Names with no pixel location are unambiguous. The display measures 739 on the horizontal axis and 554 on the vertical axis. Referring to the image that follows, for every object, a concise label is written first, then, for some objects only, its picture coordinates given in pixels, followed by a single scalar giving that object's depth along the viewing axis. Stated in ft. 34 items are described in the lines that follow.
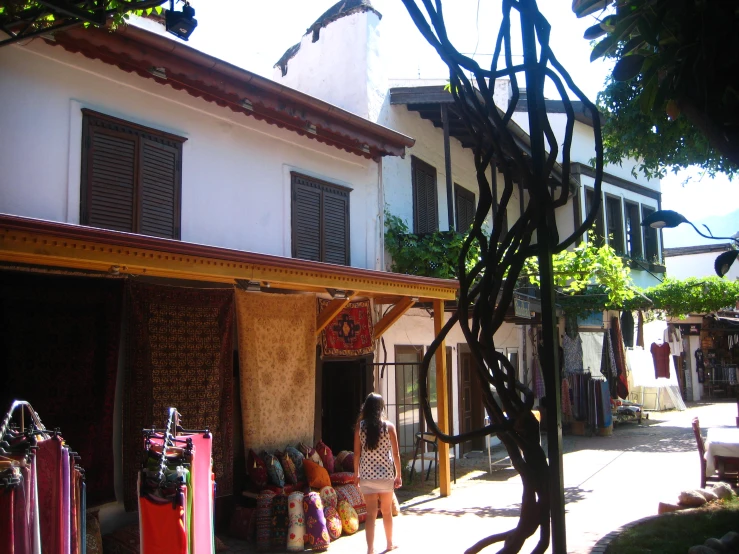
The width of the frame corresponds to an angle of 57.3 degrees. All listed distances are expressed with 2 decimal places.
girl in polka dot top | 22.56
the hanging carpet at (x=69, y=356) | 18.92
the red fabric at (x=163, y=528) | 13.17
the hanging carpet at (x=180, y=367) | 22.06
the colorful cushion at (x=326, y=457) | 28.12
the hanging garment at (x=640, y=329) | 59.47
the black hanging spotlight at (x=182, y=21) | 17.60
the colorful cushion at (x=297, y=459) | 26.45
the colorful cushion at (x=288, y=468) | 25.99
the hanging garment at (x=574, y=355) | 55.72
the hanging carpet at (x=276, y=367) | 25.71
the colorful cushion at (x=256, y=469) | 25.32
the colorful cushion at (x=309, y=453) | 27.14
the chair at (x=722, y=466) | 28.50
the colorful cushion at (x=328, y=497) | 25.73
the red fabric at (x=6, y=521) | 9.68
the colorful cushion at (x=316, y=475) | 26.04
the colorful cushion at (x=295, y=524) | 23.94
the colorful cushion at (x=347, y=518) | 26.12
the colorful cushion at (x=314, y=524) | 24.20
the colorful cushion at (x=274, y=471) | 25.43
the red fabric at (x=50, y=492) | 11.85
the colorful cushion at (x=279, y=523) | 24.22
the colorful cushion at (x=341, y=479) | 27.66
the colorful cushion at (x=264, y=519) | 24.13
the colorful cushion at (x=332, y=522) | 25.20
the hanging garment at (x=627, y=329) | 70.08
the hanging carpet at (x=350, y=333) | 30.73
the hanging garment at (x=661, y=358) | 64.03
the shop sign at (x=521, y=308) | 38.41
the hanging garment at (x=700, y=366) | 92.79
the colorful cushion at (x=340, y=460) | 29.25
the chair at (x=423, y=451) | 33.54
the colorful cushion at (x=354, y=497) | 26.86
